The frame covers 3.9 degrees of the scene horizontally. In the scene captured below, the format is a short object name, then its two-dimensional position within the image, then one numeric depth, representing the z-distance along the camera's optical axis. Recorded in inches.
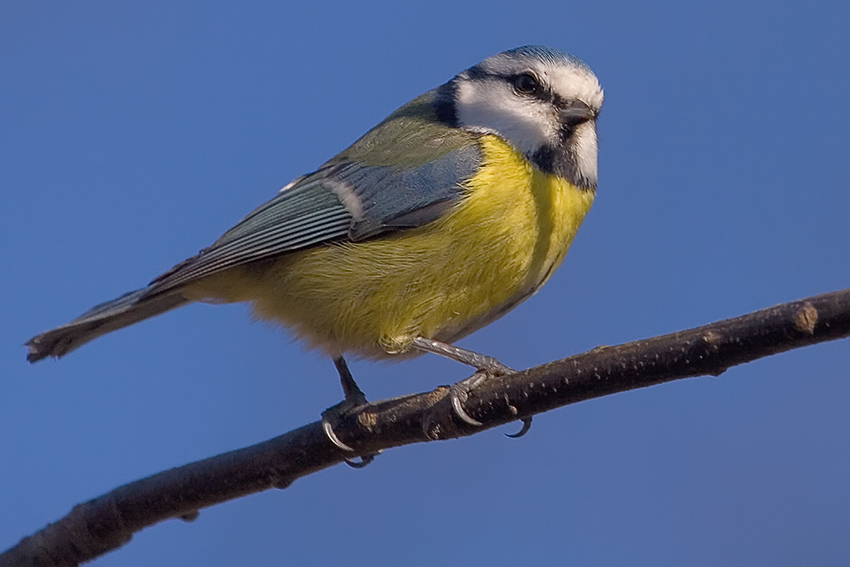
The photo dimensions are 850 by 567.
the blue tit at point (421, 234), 85.6
